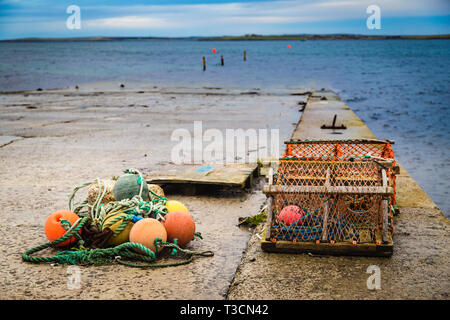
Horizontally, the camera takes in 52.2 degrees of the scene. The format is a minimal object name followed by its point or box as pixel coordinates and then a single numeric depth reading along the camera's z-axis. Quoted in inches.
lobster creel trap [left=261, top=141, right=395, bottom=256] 149.1
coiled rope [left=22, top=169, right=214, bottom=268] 146.4
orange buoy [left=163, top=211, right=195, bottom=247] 155.5
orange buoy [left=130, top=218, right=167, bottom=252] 147.0
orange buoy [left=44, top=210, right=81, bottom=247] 154.8
